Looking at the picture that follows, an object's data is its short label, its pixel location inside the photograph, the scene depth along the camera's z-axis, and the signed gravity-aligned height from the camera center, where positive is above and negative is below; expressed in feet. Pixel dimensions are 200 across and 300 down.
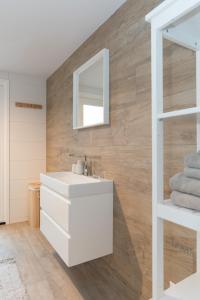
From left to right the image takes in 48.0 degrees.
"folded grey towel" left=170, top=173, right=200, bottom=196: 2.73 -0.44
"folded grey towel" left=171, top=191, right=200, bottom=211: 2.73 -0.64
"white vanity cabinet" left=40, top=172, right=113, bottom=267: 5.56 -1.82
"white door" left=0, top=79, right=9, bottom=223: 11.21 -0.08
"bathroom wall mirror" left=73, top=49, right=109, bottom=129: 6.33 +1.86
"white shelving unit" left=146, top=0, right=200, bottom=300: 2.97 +0.51
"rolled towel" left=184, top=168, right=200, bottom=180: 2.79 -0.29
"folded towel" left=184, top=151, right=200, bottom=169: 2.88 -0.15
